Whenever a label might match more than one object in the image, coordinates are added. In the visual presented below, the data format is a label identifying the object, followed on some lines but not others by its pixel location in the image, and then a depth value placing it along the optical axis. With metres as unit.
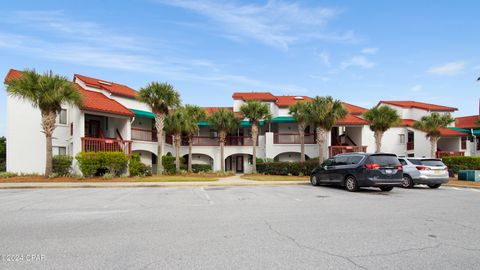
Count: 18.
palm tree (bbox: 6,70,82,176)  19.75
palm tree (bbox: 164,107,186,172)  28.41
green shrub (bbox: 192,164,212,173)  33.24
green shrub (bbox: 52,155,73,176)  22.38
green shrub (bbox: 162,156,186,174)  29.83
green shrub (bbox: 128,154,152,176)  23.73
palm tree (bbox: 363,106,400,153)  29.62
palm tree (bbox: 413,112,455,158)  32.94
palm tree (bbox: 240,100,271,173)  28.88
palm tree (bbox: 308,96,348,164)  25.73
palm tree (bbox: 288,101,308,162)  27.12
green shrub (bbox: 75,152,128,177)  21.28
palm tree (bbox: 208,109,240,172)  29.43
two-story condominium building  24.45
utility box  21.91
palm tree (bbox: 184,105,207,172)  28.66
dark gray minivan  14.02
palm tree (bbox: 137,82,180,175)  24.22
